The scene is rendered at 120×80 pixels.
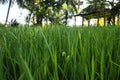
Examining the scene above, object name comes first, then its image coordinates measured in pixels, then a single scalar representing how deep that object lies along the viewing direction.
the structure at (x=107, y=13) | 9.74
